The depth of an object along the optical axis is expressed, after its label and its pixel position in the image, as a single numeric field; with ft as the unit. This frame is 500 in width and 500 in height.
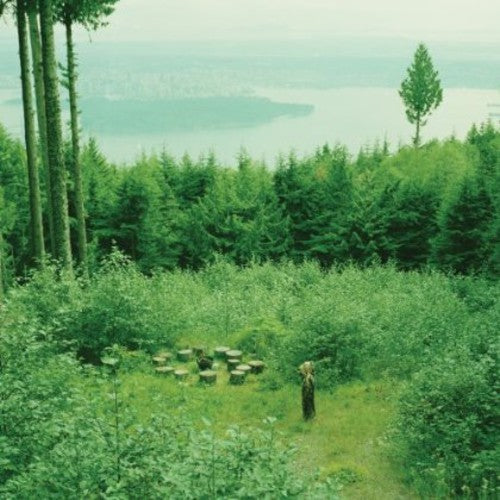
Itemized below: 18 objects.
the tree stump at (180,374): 45.47
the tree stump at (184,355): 49.55
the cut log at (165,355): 48.74
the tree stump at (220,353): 50.06
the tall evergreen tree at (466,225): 101.09
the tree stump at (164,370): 45.96
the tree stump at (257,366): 47.50
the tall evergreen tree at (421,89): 184.34
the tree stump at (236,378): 45.21
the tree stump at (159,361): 47.55
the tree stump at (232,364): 47.37
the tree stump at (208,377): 44.96
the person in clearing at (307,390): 38.45
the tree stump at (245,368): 46.30
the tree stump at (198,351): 50.53
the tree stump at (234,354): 49.04
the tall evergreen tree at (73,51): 65.62
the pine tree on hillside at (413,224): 117.08
